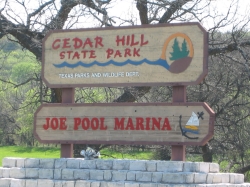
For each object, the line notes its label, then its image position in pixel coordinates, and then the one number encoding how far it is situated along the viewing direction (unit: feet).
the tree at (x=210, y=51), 55.36
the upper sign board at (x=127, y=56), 40.05
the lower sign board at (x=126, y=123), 39.12
